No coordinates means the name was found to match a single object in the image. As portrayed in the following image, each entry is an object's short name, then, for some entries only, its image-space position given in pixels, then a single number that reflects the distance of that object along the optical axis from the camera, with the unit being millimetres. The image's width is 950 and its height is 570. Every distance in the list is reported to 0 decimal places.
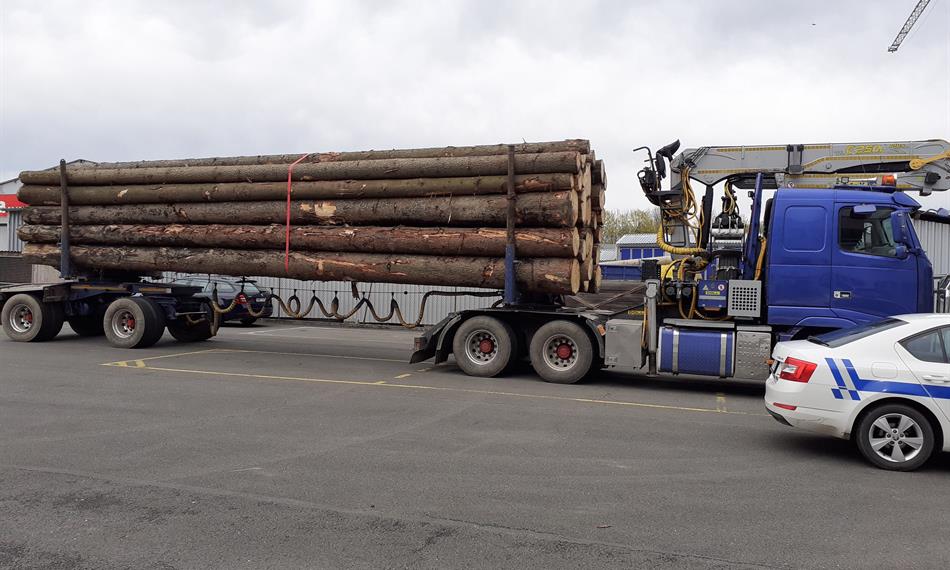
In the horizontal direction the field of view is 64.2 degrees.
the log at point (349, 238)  11953
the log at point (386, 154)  12211
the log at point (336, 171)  11906
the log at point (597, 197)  13289
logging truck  10203
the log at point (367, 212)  11805
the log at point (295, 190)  12048
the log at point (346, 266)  11977
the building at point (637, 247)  31977
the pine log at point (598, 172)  13078
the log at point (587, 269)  12336
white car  6617
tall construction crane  59719
